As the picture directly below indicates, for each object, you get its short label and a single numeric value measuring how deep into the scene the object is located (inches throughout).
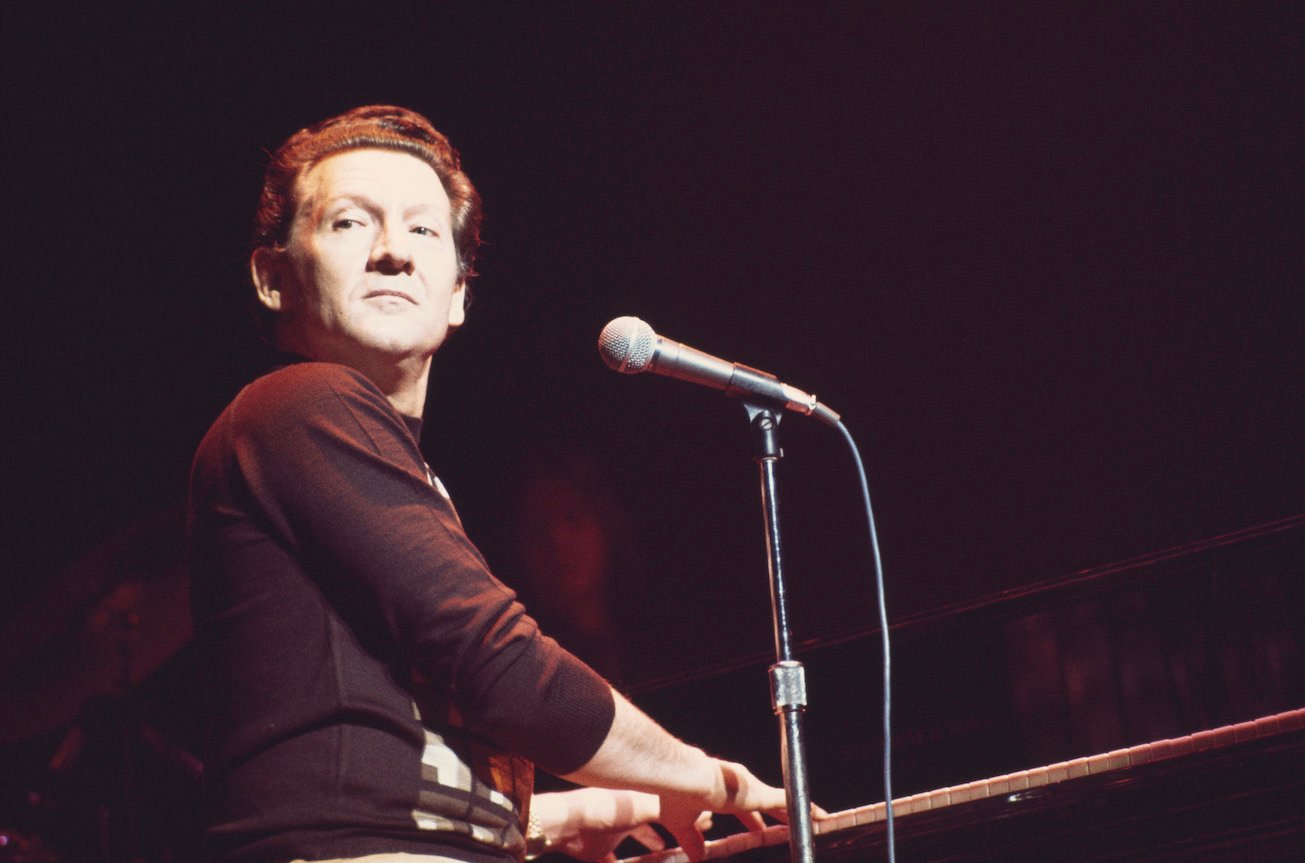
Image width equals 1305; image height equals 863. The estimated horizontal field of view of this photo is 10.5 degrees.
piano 235.0
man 220.2
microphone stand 225.5
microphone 229.1
